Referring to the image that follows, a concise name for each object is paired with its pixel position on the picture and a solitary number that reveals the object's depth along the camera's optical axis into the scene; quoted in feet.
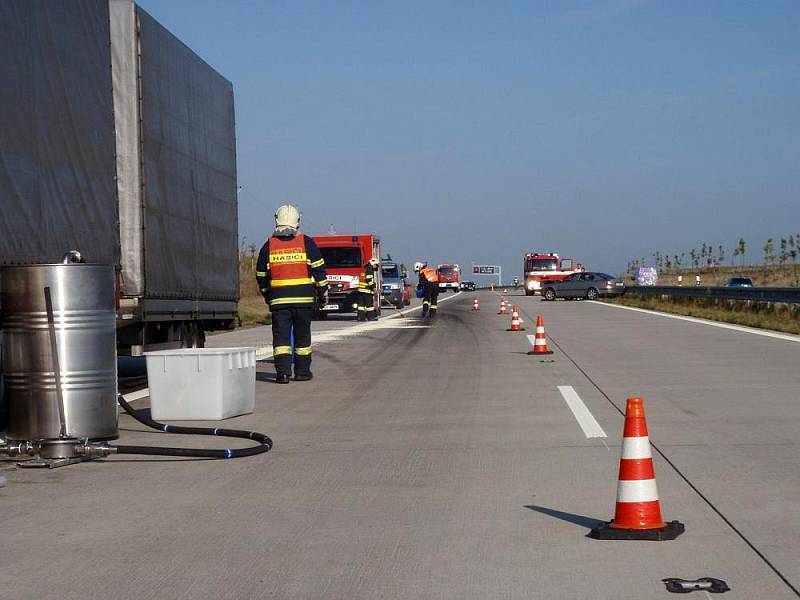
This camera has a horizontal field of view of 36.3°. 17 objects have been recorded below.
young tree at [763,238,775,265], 387.75
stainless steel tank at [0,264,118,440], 31.42
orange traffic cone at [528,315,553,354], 66.54
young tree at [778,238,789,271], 373.61
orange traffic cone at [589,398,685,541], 20.78
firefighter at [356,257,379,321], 119.90
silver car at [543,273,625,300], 191.72
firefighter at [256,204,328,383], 50.60
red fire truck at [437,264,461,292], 333.21
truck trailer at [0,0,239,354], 36.04
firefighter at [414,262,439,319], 124.34
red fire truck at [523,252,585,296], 224.94
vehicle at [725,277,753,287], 219.63
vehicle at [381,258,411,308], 168.66
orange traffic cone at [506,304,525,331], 95.43
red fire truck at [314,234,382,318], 124.67
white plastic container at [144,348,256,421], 38.34
